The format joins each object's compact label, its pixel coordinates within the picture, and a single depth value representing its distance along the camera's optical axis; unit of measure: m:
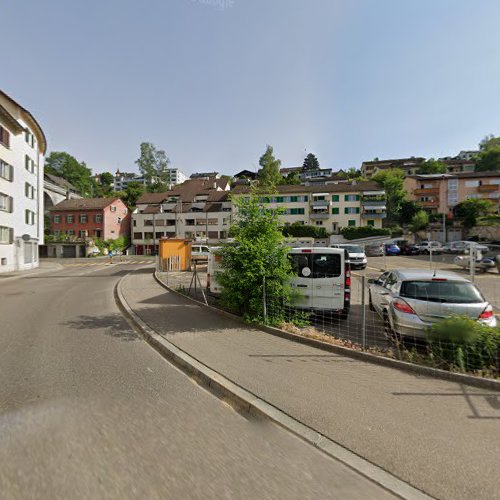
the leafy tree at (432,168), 70.38
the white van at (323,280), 7.03
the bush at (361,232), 47.06
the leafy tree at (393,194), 51.81
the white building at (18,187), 23.50
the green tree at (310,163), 119.88
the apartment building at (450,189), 52.62
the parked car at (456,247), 29.73
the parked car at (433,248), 33.03
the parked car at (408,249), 34.75
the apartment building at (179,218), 56.44
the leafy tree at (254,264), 6.66
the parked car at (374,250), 31.67
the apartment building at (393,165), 77.81
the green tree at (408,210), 50.72
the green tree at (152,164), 71.12
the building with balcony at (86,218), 54.69
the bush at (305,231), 49.50
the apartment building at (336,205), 50.12
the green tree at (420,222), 46.84
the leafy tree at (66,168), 79.12
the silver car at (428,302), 5.07
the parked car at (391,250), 35.28
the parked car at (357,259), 19.64
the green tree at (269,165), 56.75
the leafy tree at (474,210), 44.06
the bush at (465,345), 4.35
